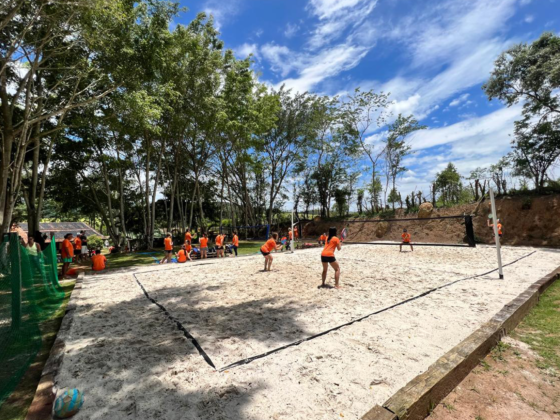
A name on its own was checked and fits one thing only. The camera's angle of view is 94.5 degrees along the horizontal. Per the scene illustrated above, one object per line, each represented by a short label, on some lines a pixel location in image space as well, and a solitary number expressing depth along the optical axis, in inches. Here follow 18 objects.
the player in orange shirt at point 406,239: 565.6
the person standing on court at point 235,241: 546.3
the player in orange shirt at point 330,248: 253.5
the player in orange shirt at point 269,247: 354.0
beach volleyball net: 738.8
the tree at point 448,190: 876.6
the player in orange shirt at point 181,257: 473.1
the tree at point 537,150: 664.4
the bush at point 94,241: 1065.6
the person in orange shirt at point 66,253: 379.1
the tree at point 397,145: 1027.9
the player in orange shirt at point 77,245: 520.3
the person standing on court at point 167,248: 474.3
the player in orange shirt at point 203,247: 501.0
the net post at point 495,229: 256.7
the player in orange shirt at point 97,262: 405.6
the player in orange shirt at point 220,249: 533.6
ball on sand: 90.4
